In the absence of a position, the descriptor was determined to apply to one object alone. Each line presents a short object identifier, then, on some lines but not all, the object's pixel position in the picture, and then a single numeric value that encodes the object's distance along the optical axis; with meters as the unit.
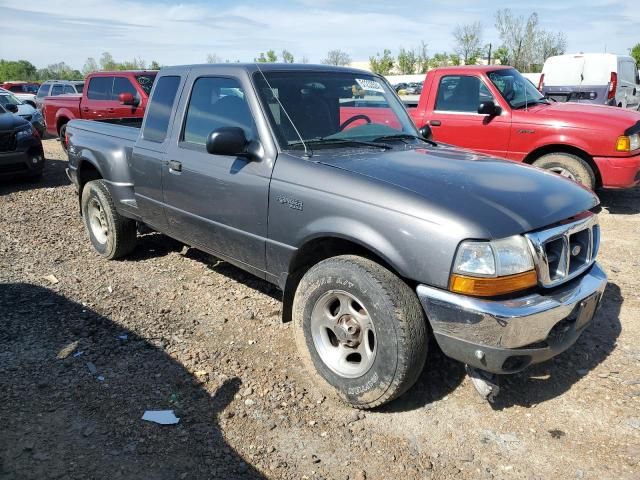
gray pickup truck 2.58
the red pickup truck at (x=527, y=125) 6.71
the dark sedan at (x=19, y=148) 8.73
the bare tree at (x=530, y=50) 53.97
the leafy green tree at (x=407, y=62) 68.50
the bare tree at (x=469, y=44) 59.13
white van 12.58
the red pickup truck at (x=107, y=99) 10.98
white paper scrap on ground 2.97
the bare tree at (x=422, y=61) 68.55
